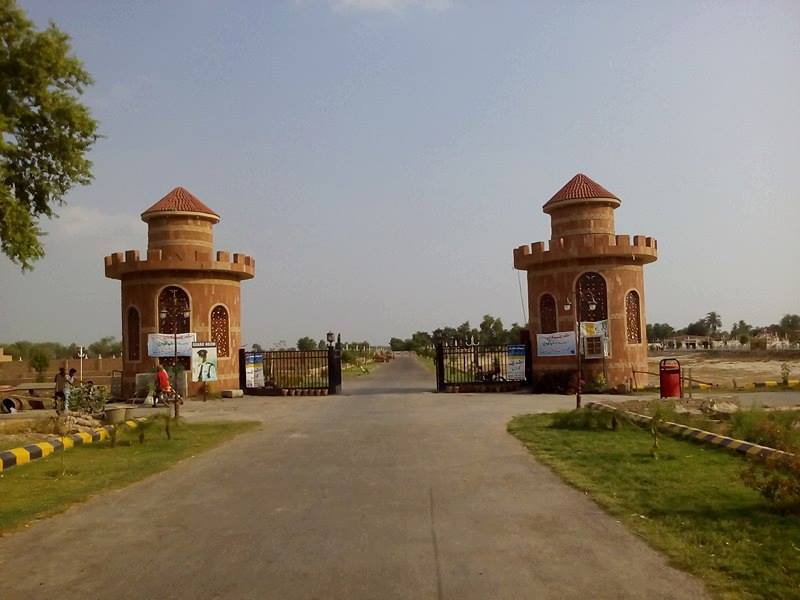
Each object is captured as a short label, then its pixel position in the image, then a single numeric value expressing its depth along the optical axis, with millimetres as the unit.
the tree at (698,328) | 158050
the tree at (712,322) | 155662
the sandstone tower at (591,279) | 27000
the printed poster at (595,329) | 26891
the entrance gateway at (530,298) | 27125
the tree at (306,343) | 116688
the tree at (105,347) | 105600
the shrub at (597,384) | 26469
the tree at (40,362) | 55531
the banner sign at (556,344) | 27203
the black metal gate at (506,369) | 28656
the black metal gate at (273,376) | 29219
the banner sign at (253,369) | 29188
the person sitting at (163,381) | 24969
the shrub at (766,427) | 11383
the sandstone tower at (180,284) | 27672
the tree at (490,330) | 103225
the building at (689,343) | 115275
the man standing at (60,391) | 20033
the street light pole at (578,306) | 27188
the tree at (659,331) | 160625
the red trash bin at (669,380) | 20859
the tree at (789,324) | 126050
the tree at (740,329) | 127312
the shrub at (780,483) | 6980
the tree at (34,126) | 14484
